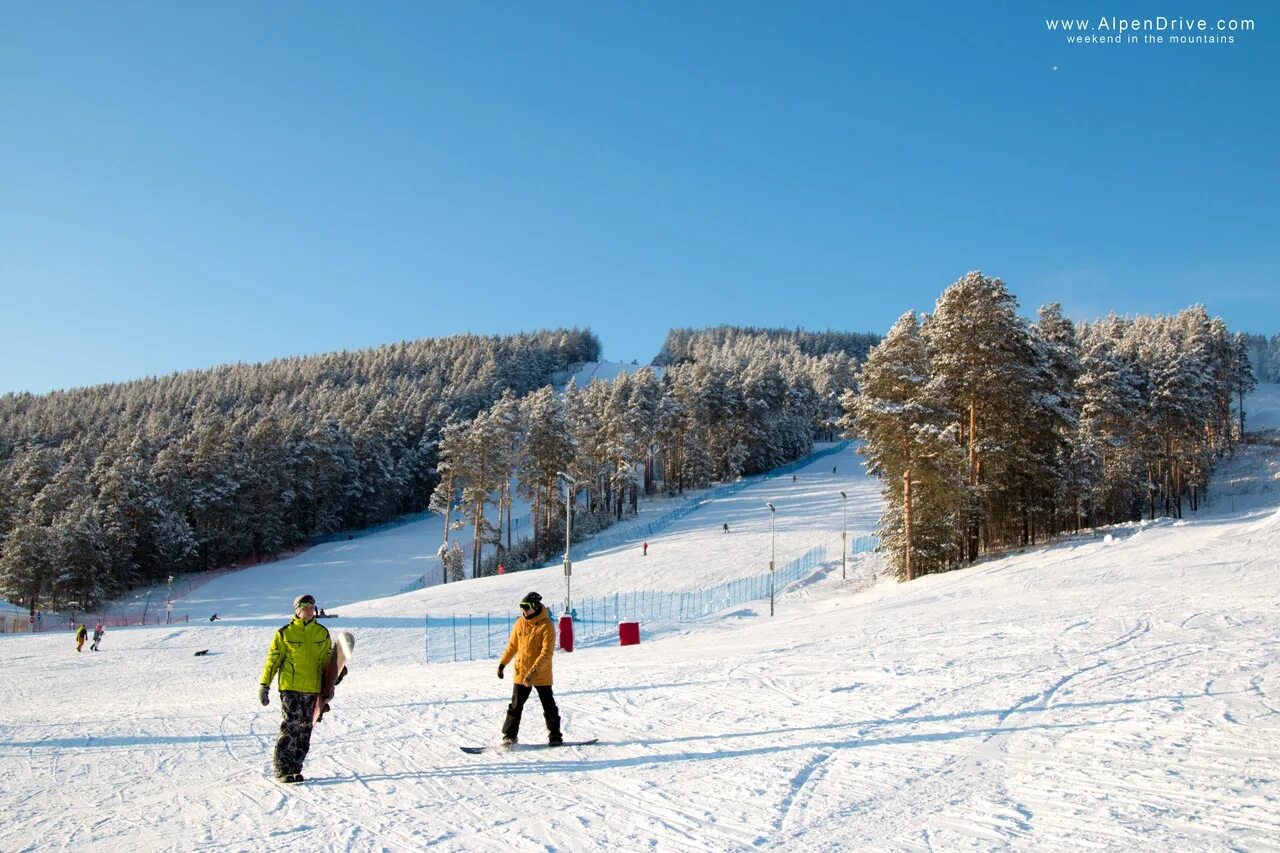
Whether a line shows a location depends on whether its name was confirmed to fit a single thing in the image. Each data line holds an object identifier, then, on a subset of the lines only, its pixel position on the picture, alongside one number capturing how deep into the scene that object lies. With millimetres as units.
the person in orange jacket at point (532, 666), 8320
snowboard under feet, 8264
